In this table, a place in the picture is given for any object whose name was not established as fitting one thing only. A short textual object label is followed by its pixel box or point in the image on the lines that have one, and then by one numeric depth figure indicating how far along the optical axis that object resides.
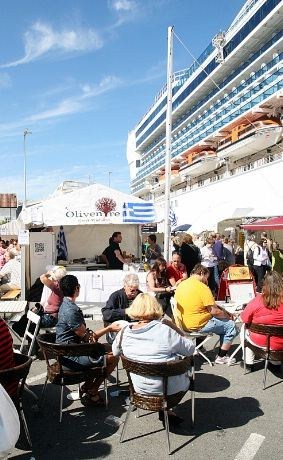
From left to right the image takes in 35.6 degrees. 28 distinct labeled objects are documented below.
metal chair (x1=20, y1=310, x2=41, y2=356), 5.06
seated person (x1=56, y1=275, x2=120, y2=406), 4.29
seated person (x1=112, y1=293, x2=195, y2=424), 3.69
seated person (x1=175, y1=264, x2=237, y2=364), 5.61
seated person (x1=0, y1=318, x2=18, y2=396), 3.64
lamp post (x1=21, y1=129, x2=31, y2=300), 9.54
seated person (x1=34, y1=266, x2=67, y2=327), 6.05
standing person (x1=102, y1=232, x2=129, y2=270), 10.28
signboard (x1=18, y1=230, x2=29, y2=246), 9.66
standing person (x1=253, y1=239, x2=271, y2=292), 12.49
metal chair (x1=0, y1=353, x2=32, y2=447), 3.38
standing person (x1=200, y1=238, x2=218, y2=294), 11.33
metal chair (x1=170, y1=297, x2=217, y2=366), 5.68
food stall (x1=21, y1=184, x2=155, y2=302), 9.60
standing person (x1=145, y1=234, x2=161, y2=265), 12.49
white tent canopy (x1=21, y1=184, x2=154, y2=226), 9.91
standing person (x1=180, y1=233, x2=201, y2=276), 10.14
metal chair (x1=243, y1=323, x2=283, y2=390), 4.84
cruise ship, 24.95
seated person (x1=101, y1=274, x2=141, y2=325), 5.30
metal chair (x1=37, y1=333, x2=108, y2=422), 4.05
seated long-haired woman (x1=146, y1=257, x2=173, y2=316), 7.41
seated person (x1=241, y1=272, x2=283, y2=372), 5.07
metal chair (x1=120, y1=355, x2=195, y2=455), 3.54
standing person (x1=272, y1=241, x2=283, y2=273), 12.87
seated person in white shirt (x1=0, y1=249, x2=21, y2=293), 9.76
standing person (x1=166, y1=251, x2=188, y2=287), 7.87
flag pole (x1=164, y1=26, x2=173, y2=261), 11.75
